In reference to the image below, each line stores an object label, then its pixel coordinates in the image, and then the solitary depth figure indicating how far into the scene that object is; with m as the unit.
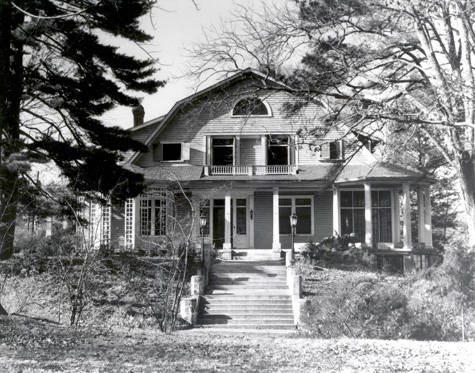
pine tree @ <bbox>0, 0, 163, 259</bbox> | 15.75
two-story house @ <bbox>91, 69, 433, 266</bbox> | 23.33
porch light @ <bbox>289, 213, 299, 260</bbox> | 19.69
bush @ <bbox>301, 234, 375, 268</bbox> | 19.98
